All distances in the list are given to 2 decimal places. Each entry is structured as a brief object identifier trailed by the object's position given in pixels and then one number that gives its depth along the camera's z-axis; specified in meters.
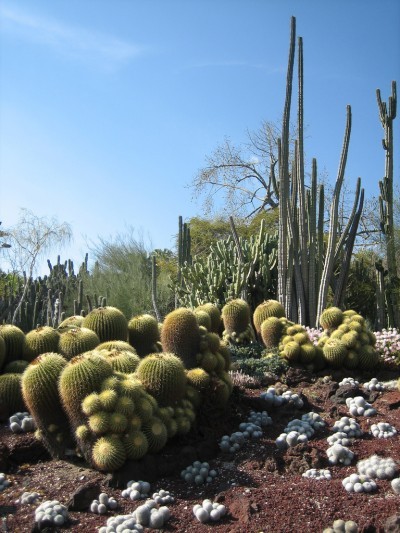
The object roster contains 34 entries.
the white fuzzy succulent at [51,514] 3.84
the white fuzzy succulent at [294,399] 5.70
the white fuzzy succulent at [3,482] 4.38
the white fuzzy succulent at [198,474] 4.44
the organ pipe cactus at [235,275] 10.18
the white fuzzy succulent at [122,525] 3.78
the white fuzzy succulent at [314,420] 5.24
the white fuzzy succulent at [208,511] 3.92
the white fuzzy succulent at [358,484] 4.20
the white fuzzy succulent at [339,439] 4.91
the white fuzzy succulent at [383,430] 5.08
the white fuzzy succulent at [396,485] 4.14
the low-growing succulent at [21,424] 5.11
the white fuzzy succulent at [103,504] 4.03
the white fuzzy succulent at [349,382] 6.22
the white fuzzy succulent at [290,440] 4.93
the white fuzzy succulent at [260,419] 5.41
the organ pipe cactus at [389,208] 10.95
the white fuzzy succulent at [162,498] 4.14
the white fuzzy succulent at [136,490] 4.17
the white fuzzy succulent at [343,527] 3.67
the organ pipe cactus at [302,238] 9.86
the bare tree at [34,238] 23.72
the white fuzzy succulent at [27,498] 4.16
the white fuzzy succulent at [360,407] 5.53
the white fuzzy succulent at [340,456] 4.64
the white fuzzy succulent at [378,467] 4.36
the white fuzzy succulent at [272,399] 5.73
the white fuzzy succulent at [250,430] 5.14
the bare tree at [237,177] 25.89
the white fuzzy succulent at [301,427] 5.09
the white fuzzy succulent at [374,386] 6.29
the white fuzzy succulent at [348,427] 5.11
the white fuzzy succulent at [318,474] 4.40
